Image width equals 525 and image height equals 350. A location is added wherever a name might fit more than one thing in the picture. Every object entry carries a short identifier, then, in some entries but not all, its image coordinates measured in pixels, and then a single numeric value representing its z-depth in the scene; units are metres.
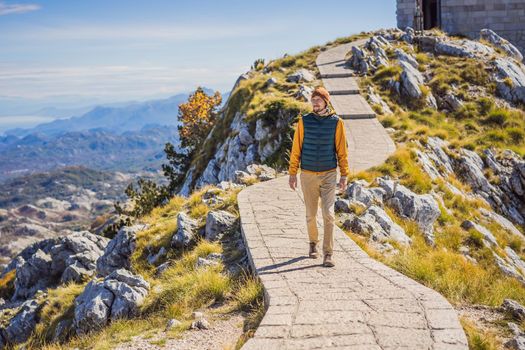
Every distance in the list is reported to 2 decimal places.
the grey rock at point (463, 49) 28.06
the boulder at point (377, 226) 10.35
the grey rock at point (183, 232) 11.37
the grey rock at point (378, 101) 22.41
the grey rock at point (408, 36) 31.07
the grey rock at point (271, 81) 26.98
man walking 7.95
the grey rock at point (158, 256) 11.41
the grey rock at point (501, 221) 14.39
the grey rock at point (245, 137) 22.67
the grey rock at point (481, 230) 12.39
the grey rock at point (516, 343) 5.63
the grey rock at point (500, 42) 30.54
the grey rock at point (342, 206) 11.41
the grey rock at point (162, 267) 10.46
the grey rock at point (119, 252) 12.65
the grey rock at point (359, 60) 27.47
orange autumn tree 41.38
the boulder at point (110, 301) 8.82
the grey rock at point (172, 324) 7.03
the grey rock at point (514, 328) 6.22
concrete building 33.59
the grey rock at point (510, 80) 24.14
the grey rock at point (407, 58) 27.00
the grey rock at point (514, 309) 6.70
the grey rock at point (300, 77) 26.72
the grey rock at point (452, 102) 23.02
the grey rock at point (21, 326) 11.87
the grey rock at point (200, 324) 6.89
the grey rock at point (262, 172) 15.40
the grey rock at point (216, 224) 11.08
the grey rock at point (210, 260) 9.41
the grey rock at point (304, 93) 22.89
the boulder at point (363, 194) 11.78
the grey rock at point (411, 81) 23.72
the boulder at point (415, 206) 11.93
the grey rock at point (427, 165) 15.20
